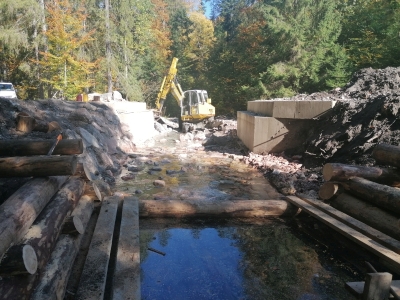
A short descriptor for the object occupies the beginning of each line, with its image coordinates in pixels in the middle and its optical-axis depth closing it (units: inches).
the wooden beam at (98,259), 105.3
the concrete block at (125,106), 645.5
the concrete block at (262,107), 452.0
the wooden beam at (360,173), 185.8
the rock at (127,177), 344.5
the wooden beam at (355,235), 129.9
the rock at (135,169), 385.6
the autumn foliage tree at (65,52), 729.6
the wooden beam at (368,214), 151.7
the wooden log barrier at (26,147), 162.4
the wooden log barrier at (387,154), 181.4
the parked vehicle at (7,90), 608.0
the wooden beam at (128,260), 107.9
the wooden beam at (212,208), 199.2
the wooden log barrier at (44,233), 84.1
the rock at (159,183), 322.7
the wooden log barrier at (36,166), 132.7
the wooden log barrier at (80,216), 128.6
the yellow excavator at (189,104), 805.2
